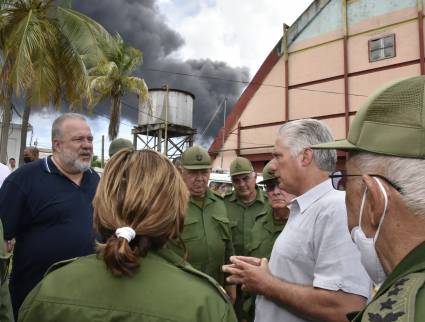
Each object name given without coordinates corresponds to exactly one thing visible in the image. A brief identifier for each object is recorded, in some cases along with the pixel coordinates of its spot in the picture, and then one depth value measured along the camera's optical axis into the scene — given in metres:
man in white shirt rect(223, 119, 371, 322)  1.97
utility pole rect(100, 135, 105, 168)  30.18
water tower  24.41
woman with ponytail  1.36
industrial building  15.61
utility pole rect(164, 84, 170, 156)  22.96
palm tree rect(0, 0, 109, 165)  11.18
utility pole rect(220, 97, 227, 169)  20.15
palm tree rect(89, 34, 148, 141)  19.81
